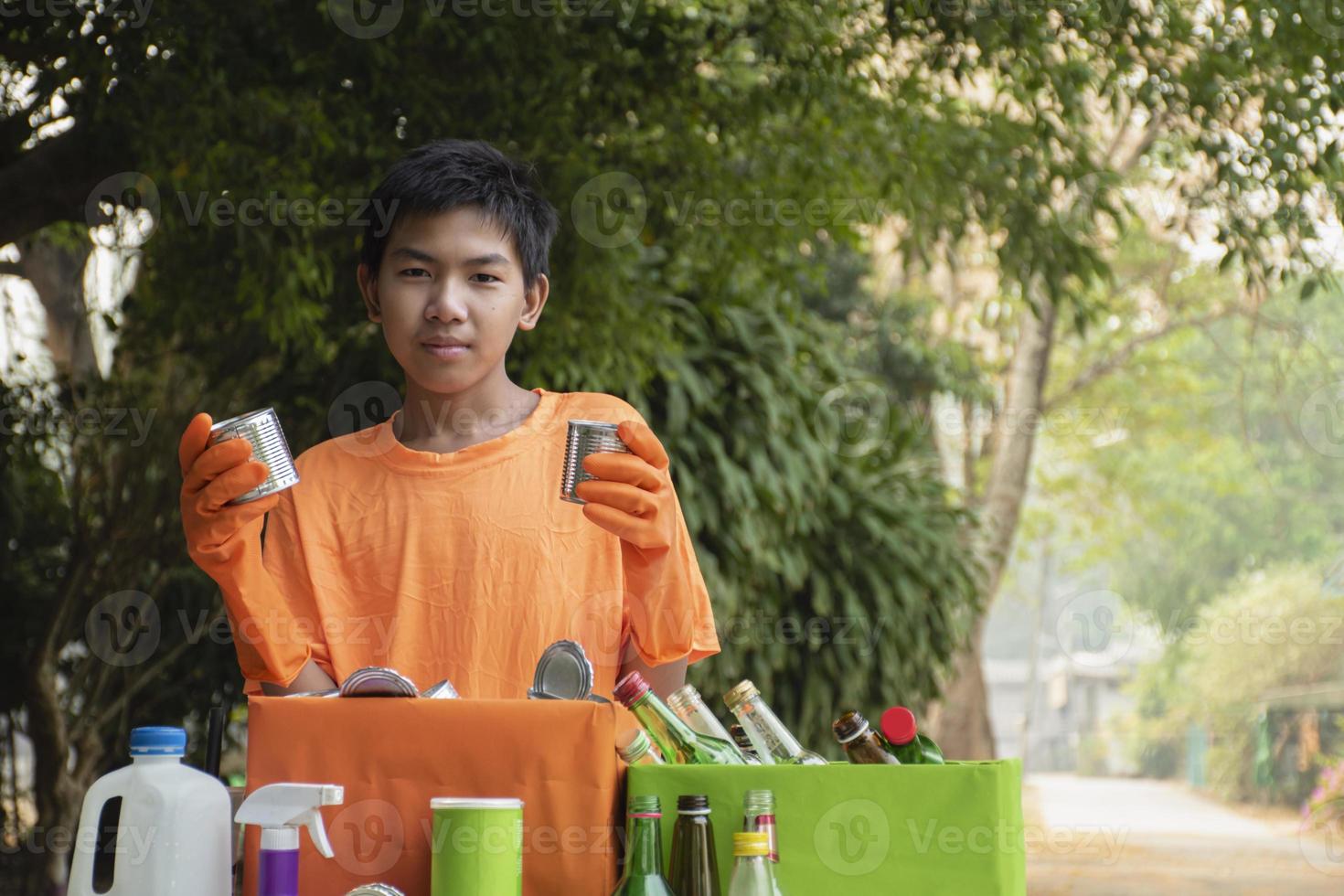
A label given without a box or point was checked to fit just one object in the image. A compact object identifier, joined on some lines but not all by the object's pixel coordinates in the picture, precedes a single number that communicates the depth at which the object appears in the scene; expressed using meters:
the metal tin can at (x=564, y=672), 3.78
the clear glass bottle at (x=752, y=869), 3.62
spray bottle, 3.65
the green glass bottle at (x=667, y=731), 3.80
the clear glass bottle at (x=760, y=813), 3.66
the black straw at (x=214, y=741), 4.03
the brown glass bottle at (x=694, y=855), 3.68
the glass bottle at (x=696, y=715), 3.82
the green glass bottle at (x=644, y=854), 3.64
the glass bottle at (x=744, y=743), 3.85
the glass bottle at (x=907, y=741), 3.74
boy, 4.05
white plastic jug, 3.68
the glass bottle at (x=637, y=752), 3.72
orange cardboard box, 3.69
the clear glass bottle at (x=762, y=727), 3.82
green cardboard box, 3.67
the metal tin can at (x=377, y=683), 3.72
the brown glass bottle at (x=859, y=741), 3.74
